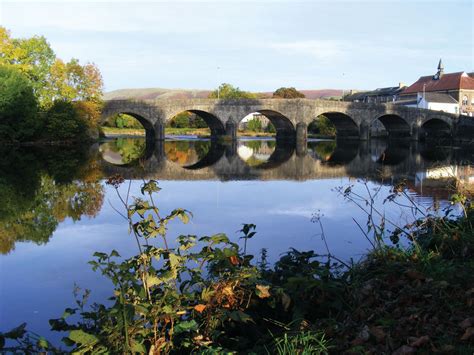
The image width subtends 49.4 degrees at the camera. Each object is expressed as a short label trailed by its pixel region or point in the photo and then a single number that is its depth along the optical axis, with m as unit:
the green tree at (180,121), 72.69
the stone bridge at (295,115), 40.50
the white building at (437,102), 61.22
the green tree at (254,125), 72.81
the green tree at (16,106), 28.70
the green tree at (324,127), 59.06
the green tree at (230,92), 78.25
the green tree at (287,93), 75.56
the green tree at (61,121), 32.12
